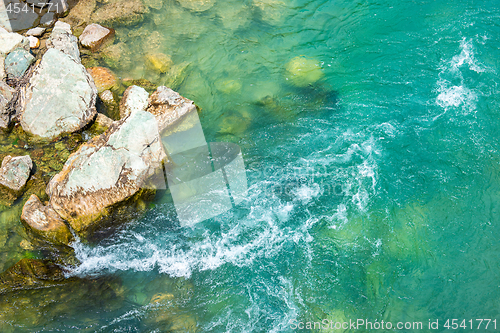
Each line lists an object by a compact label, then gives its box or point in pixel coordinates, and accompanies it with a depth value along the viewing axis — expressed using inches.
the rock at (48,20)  466.0
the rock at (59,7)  482.8
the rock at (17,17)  453.1
